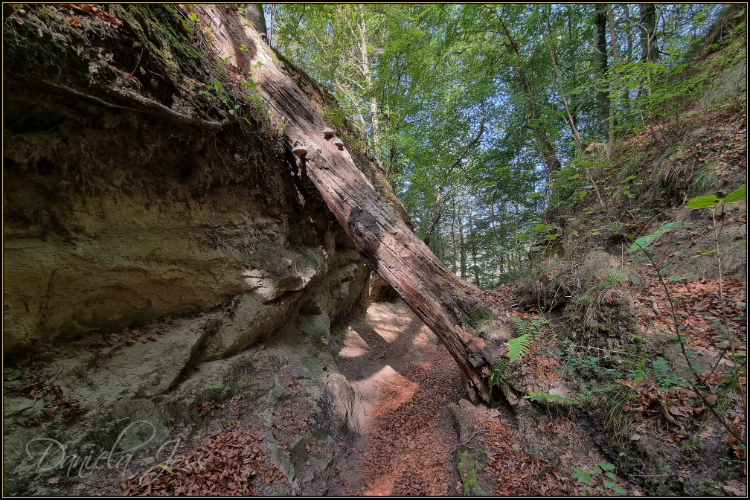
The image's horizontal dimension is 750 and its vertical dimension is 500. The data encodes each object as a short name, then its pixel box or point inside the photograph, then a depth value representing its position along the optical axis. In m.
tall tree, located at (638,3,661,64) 7.04
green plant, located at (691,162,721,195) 4.03
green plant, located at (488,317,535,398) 3.66
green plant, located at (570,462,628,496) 2.53
